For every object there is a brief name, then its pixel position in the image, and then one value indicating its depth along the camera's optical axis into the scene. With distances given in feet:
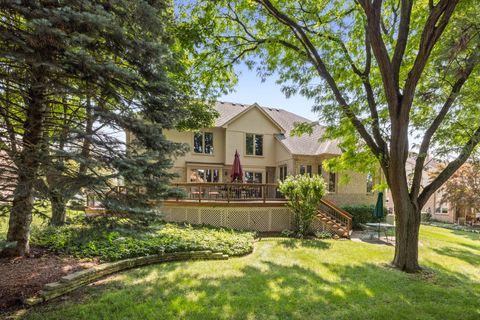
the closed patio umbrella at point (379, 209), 48.67
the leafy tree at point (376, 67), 23.95
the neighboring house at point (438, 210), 97.88
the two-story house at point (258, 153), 64.18
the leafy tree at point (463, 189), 78.07
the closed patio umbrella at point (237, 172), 54.29
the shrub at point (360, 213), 58.44
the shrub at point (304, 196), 43.75
